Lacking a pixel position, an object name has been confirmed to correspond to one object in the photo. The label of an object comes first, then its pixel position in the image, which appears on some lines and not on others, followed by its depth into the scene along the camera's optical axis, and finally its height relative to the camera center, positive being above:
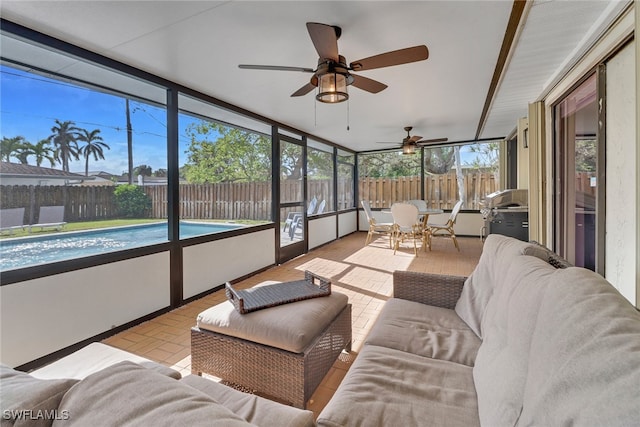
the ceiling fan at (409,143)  5.35 +1.11
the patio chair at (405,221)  5.36 -0.28
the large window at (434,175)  6.84 +0.74
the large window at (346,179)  7.47 +0.70
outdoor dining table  5.71 -0.20
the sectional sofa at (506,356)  0.58 -0.46
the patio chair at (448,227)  5.70 -0.42
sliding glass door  2.42 +0.27
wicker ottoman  1.54 -0.76
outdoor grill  4.02 -0.13
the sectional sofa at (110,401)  0.48 -0.33
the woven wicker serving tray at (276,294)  1.79 -0.57
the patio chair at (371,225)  6.36 -0.40
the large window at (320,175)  5.95 +0.66
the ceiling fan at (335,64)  1.87 +1.02
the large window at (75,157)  2.11 +0.43
